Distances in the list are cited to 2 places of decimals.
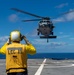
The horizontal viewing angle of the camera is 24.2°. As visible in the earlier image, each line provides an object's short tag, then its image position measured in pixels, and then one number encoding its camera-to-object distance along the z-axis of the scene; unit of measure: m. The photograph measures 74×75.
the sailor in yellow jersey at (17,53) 5.03
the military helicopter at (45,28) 29.21
